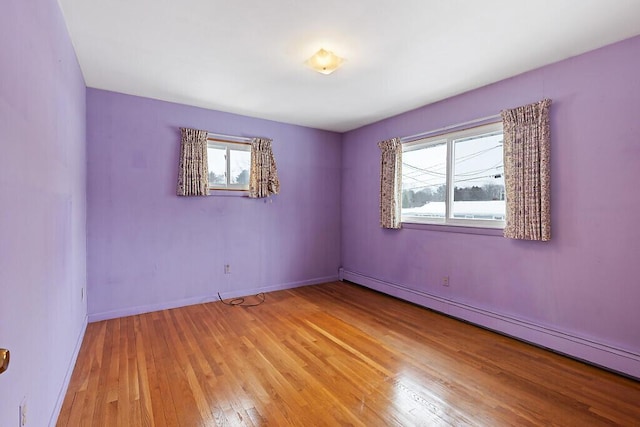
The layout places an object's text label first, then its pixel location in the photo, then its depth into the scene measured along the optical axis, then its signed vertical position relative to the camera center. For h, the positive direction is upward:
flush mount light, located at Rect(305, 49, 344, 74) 2.43 +1.28
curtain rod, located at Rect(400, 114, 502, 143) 3.05 +0.99
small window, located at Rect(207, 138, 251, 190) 3.98 +0.69
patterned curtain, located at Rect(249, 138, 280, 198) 4.16 +0.62
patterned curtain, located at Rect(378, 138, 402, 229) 4.02 +0.41
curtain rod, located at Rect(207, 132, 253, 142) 3.92 +1.05
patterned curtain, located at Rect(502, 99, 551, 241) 2.60 +0.40
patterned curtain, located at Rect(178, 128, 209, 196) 3.66 +0.62
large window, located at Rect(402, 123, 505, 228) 3.10 +0.42
